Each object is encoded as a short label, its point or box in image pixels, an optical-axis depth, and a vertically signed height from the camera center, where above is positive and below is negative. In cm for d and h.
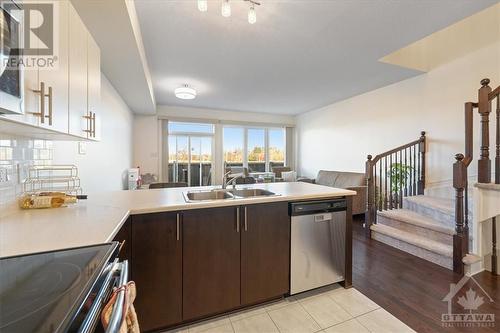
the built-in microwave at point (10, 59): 69 +36
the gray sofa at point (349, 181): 429 -38
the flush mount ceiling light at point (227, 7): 168 +127
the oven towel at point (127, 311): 63 -46
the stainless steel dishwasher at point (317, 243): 182 -68
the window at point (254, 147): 659 +59
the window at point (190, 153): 600 +36
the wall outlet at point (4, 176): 116 -6
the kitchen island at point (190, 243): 132 -56
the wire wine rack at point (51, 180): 142 -11
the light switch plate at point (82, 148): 223 +18
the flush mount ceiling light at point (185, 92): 379 +130
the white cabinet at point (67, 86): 90 +43
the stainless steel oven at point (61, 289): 52 -37
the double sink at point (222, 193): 196 -27
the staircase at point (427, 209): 223 -59
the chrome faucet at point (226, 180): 216 -14
